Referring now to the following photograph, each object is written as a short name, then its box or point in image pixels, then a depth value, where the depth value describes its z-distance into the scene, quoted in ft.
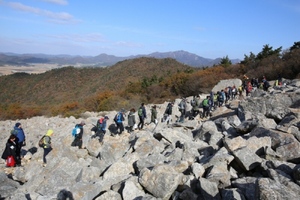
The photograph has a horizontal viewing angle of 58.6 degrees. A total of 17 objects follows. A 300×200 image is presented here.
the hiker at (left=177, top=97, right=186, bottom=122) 54.85
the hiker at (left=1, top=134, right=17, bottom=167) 34.40
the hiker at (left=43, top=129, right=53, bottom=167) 34.80
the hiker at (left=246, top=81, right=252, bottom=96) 73.20
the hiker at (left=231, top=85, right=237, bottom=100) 73.07
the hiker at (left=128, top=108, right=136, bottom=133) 45.62
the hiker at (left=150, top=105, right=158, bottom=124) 50.63
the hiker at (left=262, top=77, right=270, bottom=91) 75.97
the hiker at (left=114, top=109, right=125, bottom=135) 44.09
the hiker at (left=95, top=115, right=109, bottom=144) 43.09
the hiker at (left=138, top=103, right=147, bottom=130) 46.14
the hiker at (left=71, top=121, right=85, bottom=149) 39.32
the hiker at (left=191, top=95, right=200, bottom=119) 55.01
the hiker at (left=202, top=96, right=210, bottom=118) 54.10
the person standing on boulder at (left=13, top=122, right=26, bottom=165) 34.71
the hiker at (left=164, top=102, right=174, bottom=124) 52.21
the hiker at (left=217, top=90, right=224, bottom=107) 62.10
